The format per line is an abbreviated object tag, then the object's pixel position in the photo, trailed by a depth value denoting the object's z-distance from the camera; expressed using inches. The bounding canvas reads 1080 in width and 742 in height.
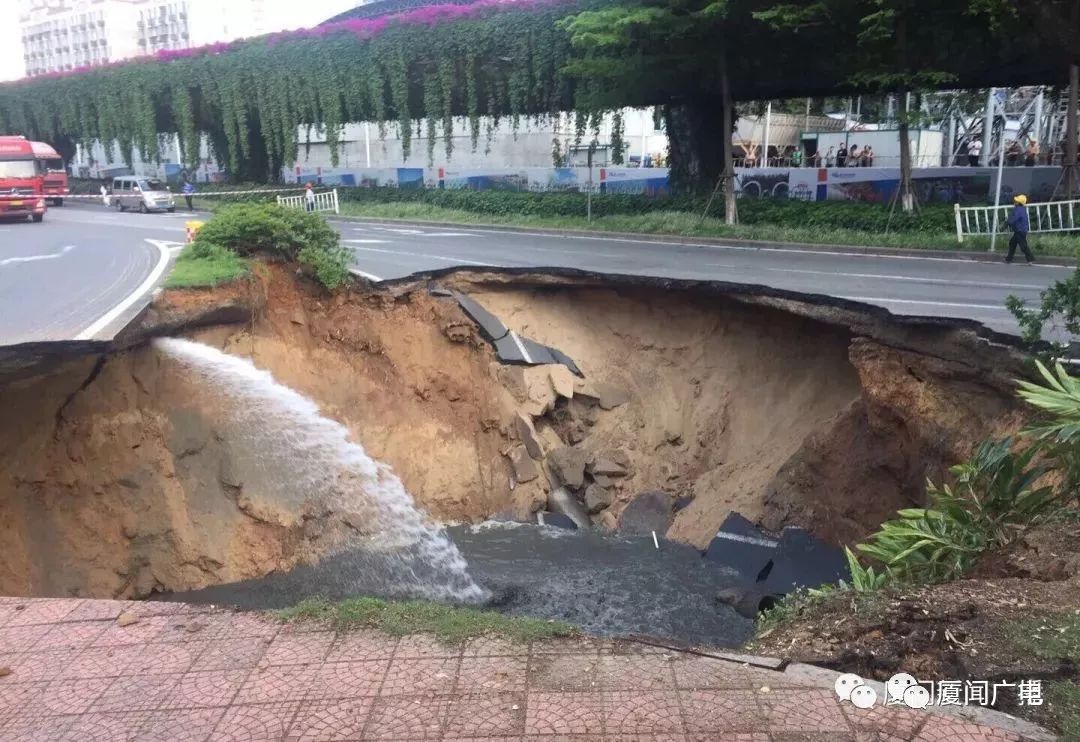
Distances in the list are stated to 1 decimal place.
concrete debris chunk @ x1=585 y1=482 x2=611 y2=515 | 466.9
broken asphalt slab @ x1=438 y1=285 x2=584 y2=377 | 493.0
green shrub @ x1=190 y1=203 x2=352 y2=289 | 470.3
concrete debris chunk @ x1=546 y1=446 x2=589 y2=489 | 471.8
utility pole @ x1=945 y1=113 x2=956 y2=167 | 1270.4
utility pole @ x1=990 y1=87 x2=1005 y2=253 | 644.1
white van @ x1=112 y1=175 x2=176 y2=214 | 1263.5
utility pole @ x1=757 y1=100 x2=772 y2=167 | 1301.4
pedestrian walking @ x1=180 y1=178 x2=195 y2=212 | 1291.8
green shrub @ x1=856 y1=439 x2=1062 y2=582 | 205.2
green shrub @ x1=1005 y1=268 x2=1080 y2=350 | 278.4
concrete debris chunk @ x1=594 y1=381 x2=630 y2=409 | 507.8
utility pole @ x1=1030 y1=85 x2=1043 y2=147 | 1163.3
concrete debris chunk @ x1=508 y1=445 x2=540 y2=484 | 472.4
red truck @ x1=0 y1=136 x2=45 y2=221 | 1041.7
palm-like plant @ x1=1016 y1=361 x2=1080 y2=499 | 192.2
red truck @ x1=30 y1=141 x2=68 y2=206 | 1248.8
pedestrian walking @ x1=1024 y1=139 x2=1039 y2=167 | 997.8
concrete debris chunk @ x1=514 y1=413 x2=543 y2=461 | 479.8
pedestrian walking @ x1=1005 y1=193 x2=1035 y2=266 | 595.2
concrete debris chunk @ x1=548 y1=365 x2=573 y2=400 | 500.7
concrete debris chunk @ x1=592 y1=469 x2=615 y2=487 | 476.7
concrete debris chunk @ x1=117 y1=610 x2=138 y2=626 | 194.1
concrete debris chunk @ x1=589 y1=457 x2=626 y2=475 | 479.2
